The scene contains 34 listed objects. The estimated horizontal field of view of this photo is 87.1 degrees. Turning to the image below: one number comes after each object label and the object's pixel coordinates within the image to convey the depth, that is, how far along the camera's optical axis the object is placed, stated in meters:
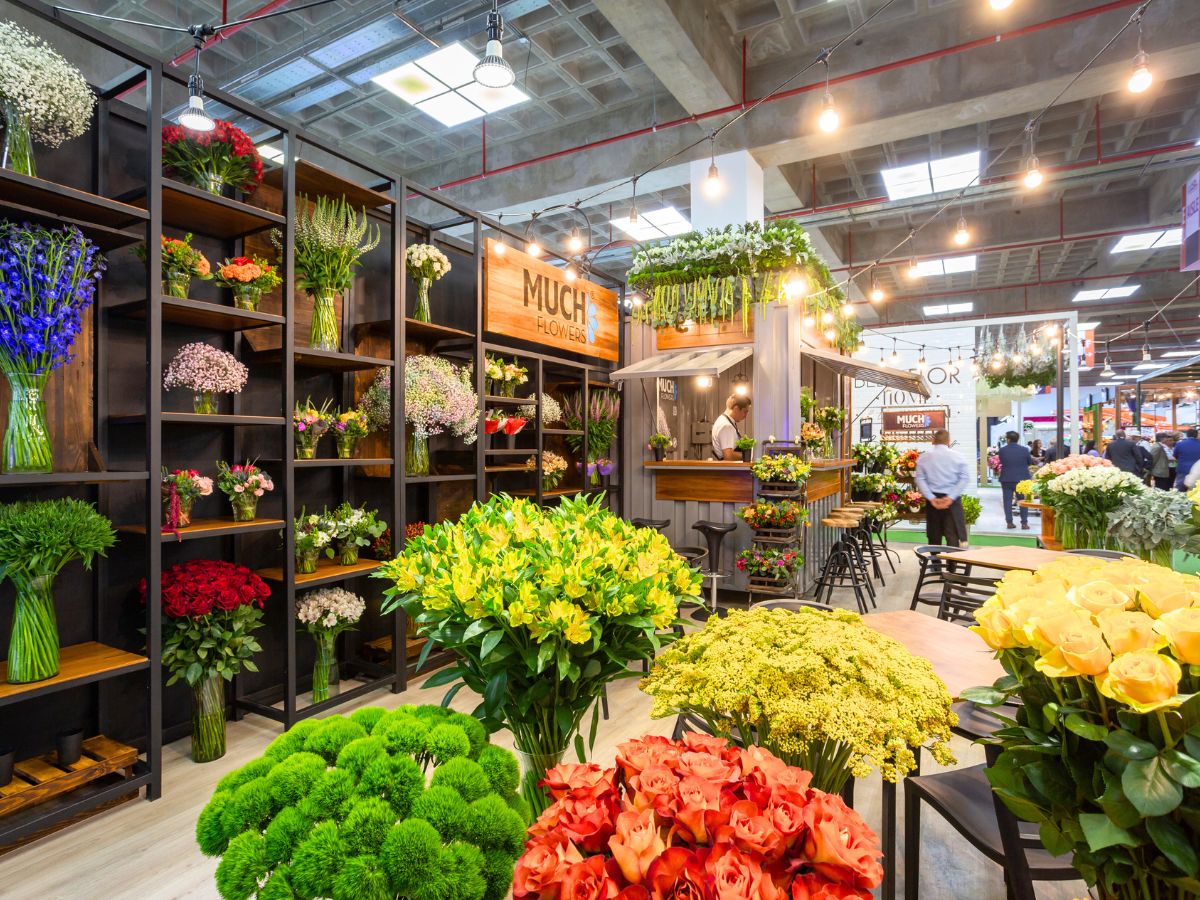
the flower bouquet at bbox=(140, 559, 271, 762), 2.86
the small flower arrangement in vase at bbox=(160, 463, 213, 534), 2.88
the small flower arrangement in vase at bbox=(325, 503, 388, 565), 3.66
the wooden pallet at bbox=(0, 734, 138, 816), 2.36
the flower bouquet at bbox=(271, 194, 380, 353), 3.47
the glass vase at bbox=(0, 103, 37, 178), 2.35
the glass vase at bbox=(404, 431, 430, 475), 4.11
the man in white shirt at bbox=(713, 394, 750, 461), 6.39
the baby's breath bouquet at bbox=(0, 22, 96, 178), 2.28
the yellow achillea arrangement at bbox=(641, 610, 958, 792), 0.92
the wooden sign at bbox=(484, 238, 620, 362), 4.76
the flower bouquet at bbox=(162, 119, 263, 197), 2.95
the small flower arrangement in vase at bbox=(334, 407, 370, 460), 3.63
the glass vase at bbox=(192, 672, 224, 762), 2.99
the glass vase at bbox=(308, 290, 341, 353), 3.58
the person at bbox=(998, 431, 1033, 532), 10.48
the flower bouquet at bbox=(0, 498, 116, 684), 2.27
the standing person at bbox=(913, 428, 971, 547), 6.68
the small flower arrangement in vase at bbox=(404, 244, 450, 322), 4.11
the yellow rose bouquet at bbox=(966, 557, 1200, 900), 0.63
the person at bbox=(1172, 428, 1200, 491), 9.21
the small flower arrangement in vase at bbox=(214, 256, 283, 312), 3.08
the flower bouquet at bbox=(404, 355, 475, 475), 3.98
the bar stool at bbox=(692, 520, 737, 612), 5.57
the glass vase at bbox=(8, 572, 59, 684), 2.37
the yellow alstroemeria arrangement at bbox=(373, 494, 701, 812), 0.94
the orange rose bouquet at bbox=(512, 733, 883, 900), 0.59
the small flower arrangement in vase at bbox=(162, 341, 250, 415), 2.94
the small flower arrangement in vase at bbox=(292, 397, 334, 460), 3.42
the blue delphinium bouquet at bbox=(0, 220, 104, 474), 2.30
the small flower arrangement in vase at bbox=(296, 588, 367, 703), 3.47
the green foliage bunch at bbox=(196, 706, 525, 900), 0.69
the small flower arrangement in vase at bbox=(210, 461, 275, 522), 3.14
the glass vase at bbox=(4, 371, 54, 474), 2.38
